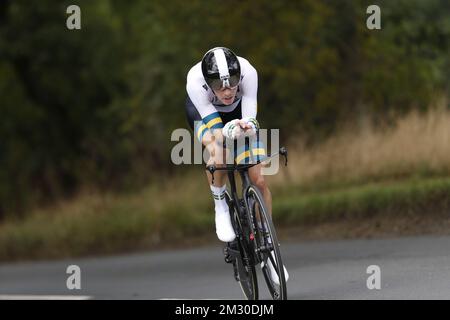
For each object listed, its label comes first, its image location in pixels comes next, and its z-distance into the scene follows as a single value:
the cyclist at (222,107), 15.51
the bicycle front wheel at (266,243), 15.07
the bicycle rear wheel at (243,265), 16.47
